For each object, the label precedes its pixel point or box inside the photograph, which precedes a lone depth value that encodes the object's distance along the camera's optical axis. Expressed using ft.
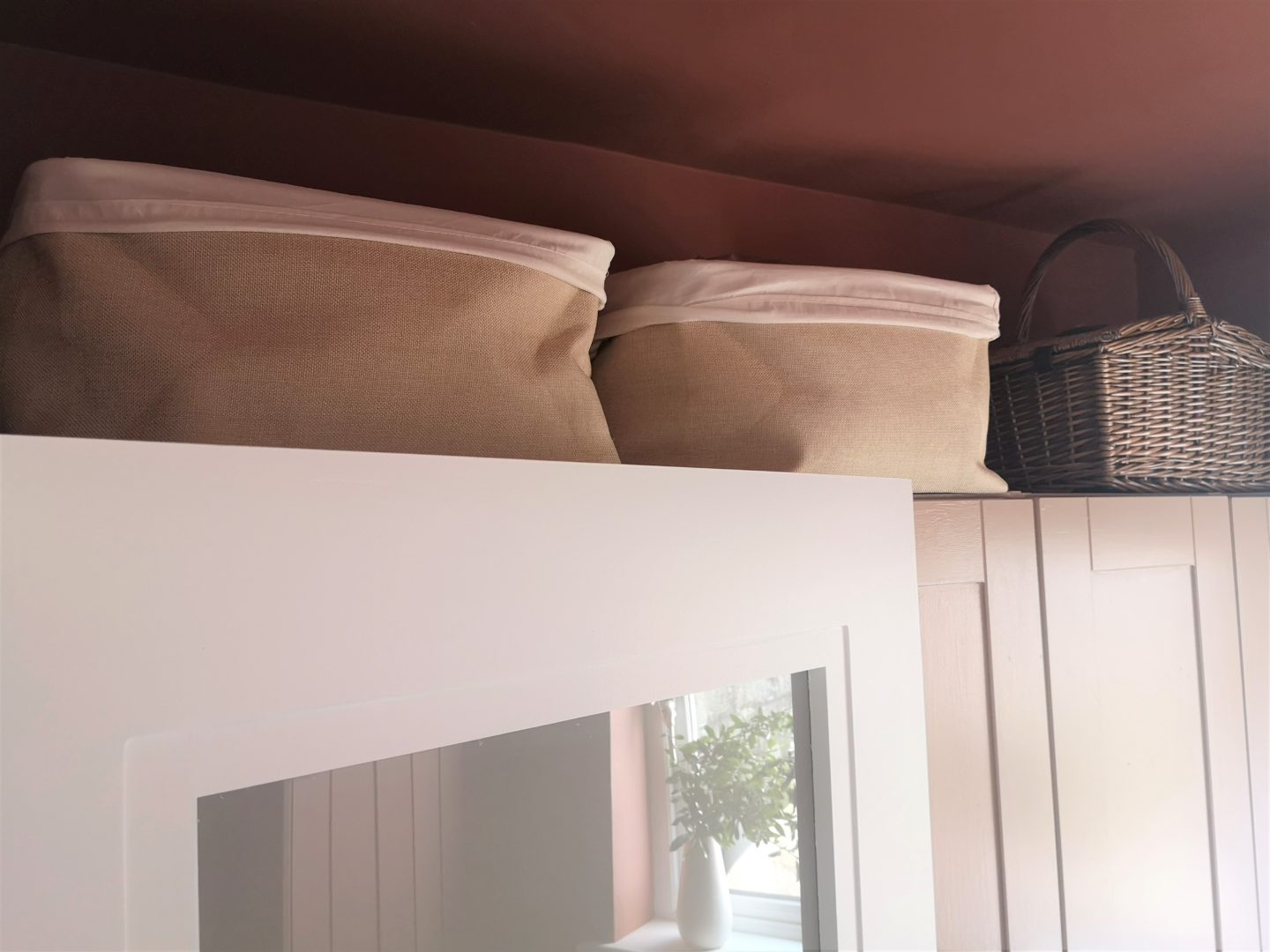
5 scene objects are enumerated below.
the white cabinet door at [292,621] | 0.97
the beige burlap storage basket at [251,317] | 1.65
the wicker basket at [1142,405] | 3.14
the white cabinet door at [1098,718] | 2.72
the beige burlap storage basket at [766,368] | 2.44
